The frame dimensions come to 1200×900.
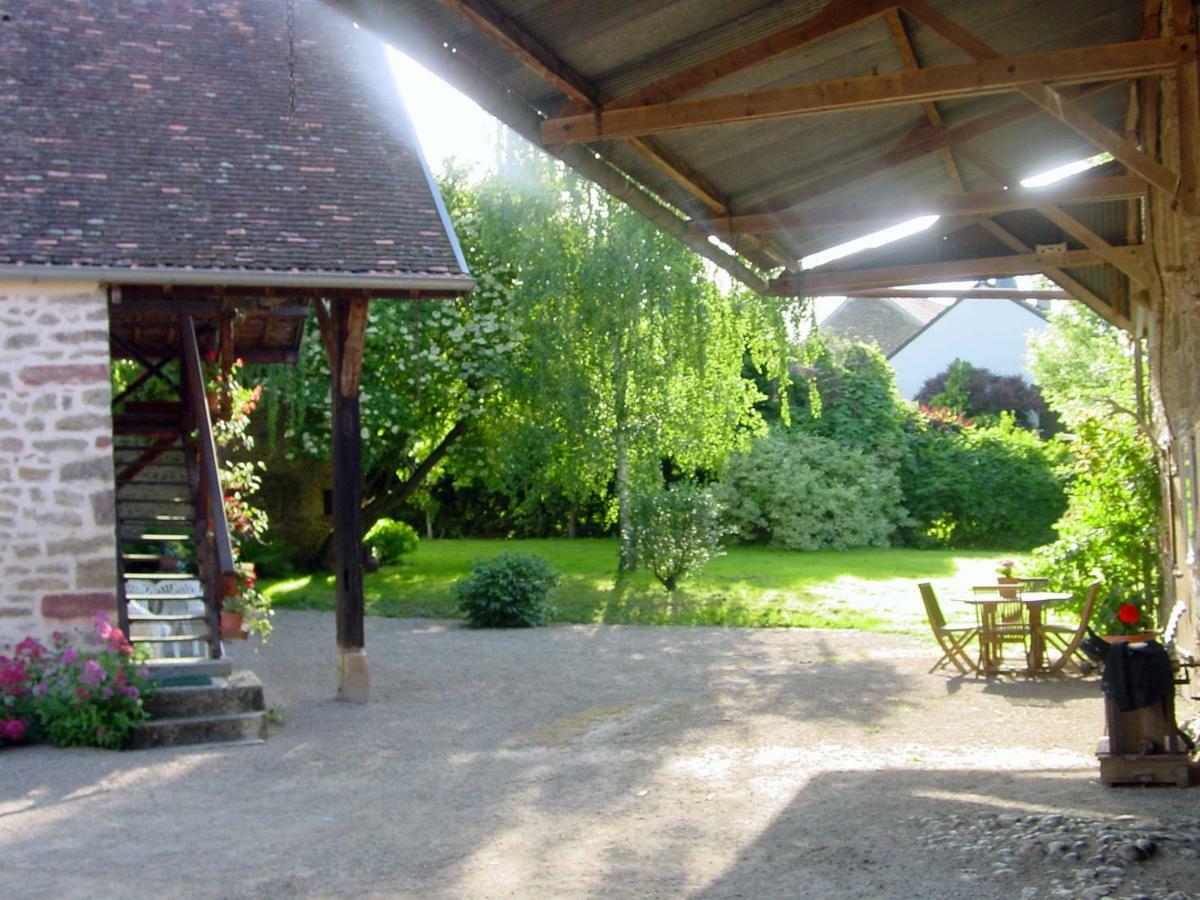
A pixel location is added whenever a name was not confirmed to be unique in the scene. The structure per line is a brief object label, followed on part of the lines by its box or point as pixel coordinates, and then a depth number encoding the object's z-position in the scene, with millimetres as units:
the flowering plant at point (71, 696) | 8516
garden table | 10953
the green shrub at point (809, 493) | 24438
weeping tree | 17203
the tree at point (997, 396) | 32156
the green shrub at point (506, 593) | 15750
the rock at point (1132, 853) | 4980
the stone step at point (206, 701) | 8977
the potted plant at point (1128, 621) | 8654
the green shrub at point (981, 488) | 25141
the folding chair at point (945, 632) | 11195
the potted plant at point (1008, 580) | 11047
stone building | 9297
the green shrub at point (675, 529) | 18141
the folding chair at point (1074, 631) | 10469
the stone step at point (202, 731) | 8648
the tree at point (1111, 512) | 11578
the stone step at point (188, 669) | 9430
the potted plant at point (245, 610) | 9953
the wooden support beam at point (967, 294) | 12023
